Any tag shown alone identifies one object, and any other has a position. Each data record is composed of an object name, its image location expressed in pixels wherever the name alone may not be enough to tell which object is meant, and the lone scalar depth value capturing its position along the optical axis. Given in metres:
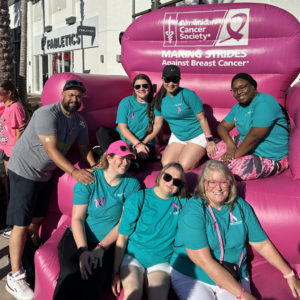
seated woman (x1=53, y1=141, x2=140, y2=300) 2.00
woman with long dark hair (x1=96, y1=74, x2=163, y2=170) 3.01
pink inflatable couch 2.18
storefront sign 11.02
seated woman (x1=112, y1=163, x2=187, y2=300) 1.97
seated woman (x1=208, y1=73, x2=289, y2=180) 2.50
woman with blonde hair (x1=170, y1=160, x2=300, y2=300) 1.84
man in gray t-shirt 2.31
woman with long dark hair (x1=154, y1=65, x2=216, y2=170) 2.87
